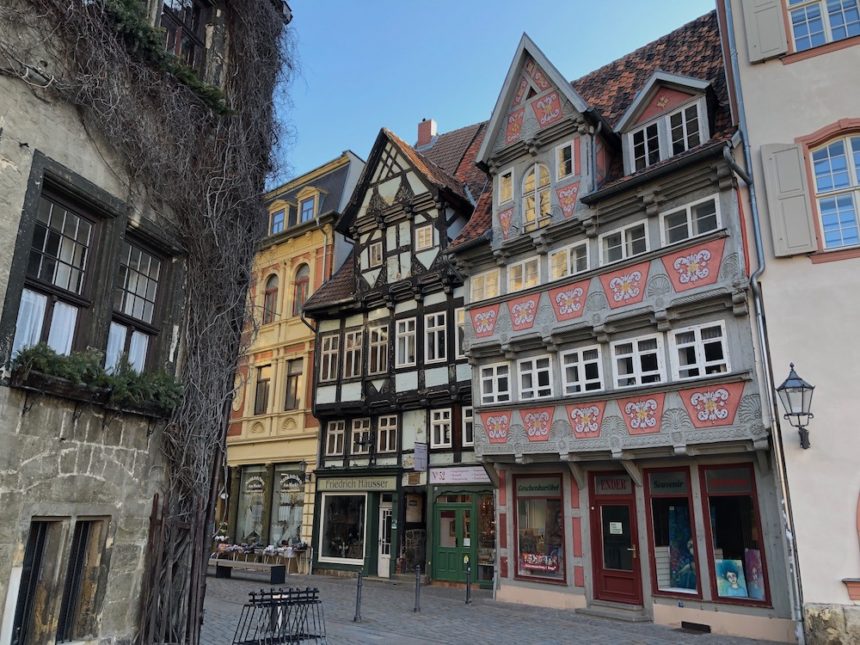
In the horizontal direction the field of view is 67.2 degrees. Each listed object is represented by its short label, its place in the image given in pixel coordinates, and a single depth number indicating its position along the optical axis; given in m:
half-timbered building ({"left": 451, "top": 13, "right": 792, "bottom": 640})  12.27
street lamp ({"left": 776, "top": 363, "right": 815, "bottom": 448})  10.01
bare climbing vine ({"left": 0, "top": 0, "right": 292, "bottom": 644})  6.35
